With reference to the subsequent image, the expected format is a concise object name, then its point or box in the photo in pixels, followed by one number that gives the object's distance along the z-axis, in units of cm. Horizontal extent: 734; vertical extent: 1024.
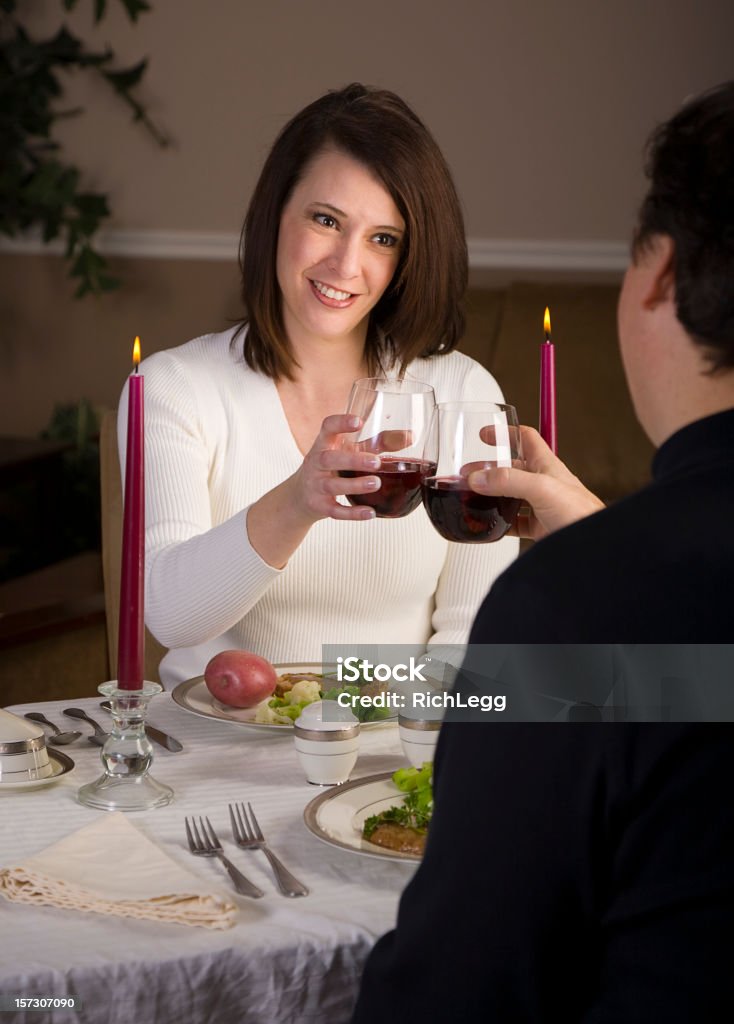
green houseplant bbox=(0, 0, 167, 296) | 457
